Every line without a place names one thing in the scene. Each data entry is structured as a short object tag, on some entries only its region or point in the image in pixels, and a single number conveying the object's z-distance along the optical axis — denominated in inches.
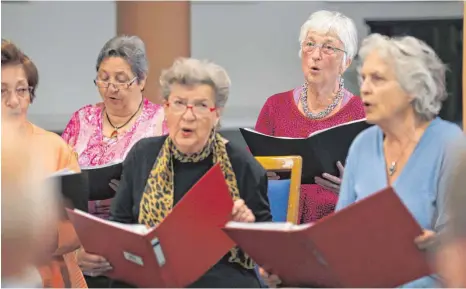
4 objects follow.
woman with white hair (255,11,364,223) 238.5
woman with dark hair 210.8
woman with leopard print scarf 195.0
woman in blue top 179.5
